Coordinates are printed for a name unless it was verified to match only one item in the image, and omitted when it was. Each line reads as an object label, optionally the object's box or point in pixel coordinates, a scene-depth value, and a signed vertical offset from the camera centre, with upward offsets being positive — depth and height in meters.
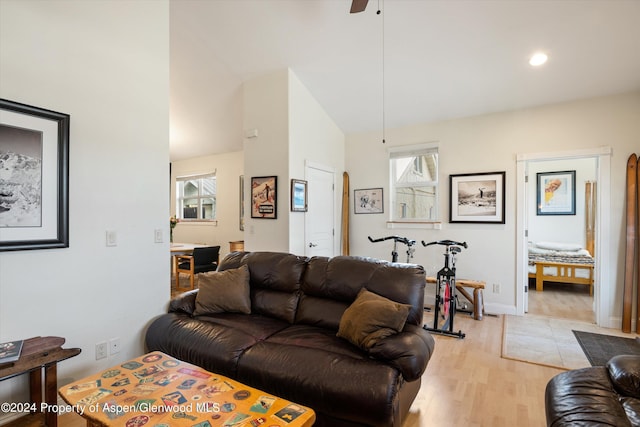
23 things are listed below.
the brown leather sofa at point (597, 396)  1.26 -0.86
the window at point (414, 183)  4.50 +0.39
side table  1.61 -0.85
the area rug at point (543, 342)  2.77 -1.37
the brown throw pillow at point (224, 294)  2.55 -0.73
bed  4.92 -0.91
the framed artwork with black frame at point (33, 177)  1.85 +0.20
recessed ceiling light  3.02 +1.52
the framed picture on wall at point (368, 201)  4.83 +0.13
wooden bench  3.88 -1.10
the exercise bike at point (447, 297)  3.38 -0.99
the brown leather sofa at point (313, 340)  1.61 -0.87
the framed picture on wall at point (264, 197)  3.86 +0.15
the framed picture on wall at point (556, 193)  6.05 +0.34
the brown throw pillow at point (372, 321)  1.87 -0.71
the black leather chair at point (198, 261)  4.98 -0.89
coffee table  1.26 -0.87
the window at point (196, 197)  6.93 +0.27
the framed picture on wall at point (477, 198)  4.04 +0.16
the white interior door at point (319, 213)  4.19 -0.05
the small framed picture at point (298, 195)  3.81 +0.17
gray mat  2.83 -1.36
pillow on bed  5.31 -0.65
